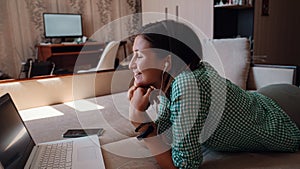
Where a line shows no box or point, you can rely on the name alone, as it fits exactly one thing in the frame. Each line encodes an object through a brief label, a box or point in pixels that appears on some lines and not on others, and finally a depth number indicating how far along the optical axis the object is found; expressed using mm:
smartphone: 1178
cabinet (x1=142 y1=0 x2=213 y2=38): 3236
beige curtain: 3701
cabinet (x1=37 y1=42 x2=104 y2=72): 3736
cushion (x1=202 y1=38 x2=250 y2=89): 2244
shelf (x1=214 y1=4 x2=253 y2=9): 3018
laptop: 746
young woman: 748
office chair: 2754
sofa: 922
